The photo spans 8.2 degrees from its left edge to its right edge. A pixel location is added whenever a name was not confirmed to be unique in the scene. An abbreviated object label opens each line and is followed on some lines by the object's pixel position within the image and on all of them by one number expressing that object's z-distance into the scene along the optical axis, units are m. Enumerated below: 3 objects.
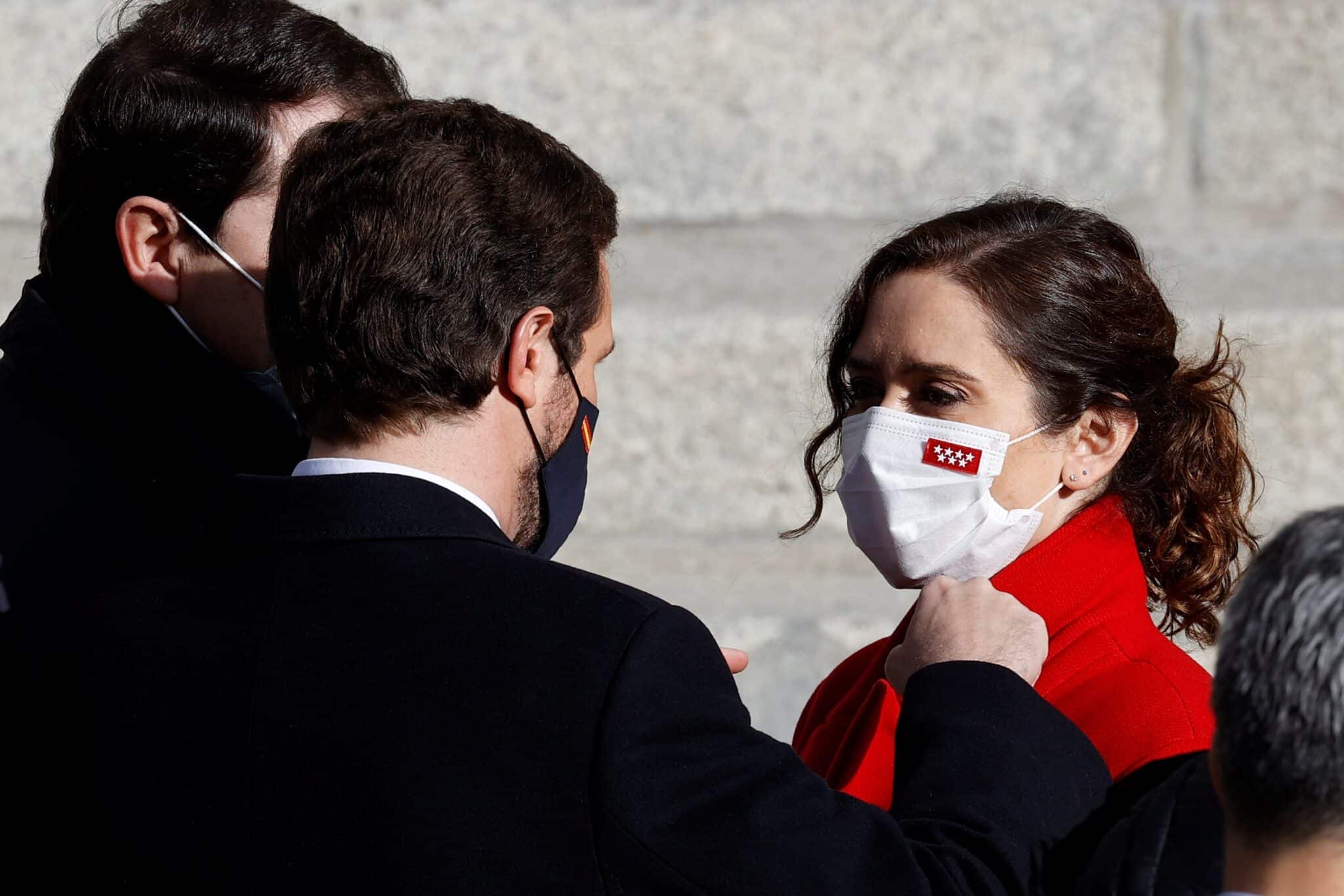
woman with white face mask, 5.99
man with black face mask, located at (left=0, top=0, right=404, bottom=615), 5.97
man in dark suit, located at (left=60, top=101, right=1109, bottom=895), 5.70
